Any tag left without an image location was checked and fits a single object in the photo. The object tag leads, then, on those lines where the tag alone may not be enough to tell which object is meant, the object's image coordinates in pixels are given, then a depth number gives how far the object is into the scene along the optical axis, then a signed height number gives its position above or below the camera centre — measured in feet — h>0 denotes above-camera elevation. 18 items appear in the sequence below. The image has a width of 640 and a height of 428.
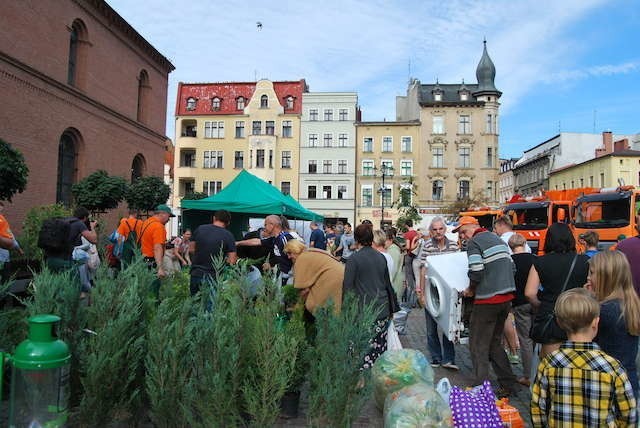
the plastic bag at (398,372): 14.37 -4.37
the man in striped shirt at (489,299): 16.69 -2.39
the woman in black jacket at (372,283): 16.53 -1.87
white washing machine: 18.10 -2.21
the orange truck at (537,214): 63.88 +2.87
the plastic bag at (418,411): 11.22 -4.39
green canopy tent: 38.99 +2.12
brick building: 62.54 +20.71
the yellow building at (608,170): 150.10 +21.84
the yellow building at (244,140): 166.50 +31.15
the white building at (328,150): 168.14 +28.47
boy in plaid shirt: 8.57 -2.74
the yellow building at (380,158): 168.35 +26.31
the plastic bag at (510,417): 12.95 -5.08
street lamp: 165.03 +20.64
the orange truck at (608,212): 54.41 +2.82
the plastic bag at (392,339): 17.07 -3.96
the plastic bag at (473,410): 11.94 -4.59
